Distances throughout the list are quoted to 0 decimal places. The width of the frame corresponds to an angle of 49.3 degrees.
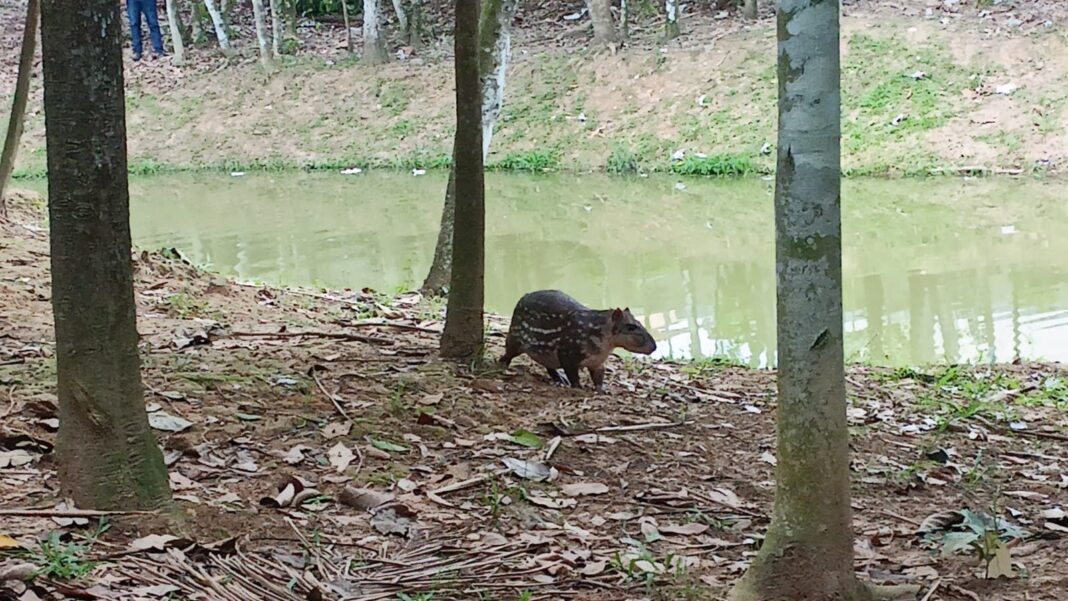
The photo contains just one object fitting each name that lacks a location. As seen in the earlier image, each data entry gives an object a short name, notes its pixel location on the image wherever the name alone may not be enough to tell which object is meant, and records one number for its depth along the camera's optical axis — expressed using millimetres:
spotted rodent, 6688
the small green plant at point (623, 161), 21797
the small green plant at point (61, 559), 3207
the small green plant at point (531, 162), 22594
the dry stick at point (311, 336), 6871
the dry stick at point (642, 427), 5594
